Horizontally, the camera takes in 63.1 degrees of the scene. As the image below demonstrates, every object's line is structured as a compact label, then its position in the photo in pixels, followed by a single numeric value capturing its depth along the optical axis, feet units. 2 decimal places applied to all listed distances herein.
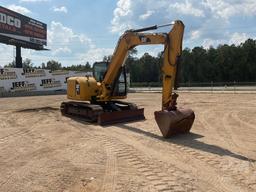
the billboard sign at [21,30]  73.16
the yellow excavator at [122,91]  19.65
